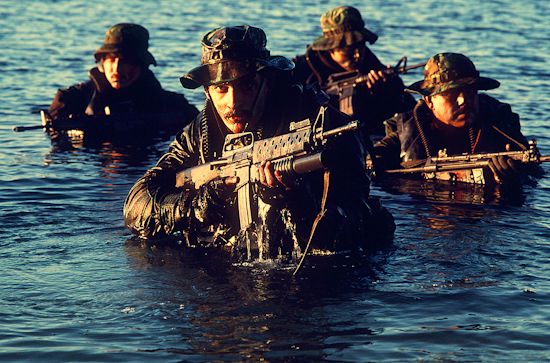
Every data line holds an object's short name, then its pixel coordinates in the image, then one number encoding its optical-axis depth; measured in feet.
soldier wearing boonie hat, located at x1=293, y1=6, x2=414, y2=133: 37.40
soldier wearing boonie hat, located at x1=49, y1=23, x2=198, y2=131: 36.40
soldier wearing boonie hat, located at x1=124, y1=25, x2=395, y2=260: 16.76
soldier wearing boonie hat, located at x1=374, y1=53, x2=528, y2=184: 26.73
